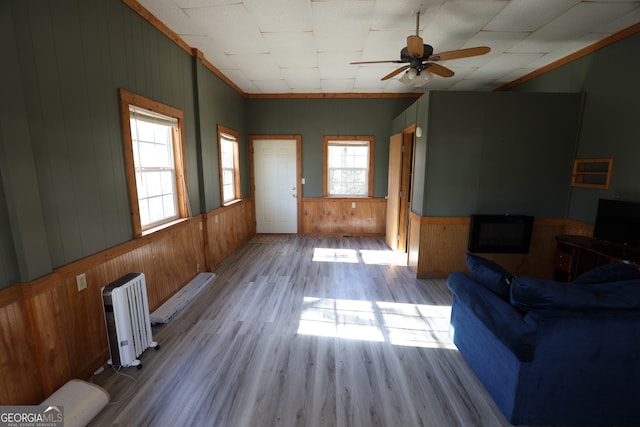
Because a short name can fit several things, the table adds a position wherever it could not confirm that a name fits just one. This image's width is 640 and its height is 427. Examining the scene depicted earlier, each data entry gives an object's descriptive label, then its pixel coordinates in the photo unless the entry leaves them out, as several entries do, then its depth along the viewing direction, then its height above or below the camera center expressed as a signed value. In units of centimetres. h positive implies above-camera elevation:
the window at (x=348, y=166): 600 +11
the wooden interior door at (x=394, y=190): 489 -35
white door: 604 -33
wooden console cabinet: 268 -91
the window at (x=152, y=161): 252 +9
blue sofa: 147 -98
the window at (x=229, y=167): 475 +6
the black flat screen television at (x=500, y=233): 369 -83
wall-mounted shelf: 319 -1
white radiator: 201 -112
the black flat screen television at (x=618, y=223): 269 -52
